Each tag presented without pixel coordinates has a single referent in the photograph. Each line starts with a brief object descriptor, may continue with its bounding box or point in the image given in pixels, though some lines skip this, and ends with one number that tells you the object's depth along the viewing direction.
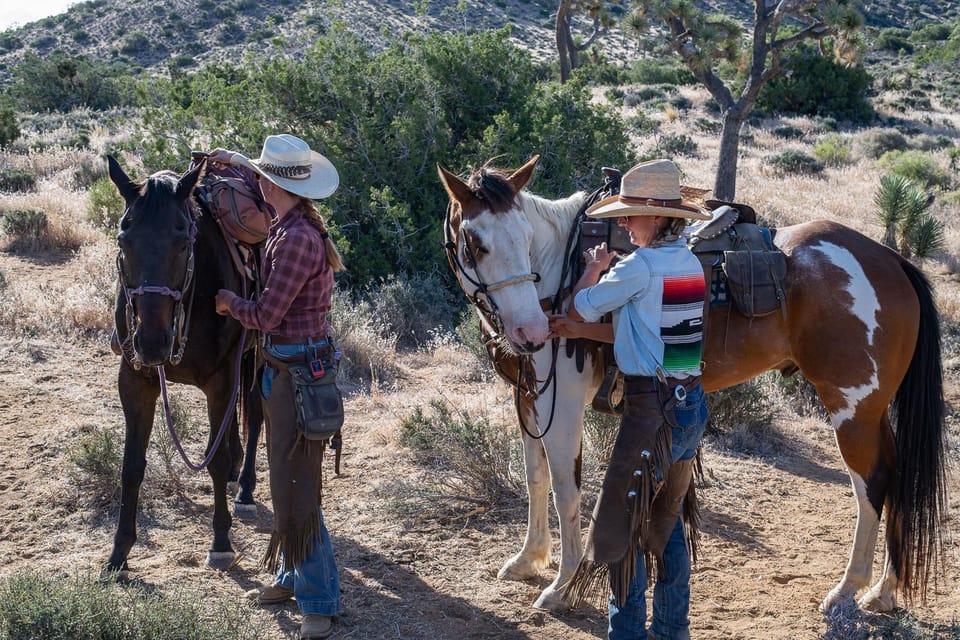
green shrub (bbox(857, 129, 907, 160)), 20.81
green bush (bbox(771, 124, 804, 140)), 24.02
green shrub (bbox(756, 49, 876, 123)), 27.64
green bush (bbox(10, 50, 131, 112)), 28.22
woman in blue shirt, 3.24
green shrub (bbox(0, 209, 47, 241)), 11.05
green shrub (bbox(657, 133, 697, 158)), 20.56
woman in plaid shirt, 3.63
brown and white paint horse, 4.20
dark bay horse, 3.91
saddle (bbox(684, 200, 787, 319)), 4.31
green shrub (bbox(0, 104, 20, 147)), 18.03
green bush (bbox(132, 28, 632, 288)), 10.02
